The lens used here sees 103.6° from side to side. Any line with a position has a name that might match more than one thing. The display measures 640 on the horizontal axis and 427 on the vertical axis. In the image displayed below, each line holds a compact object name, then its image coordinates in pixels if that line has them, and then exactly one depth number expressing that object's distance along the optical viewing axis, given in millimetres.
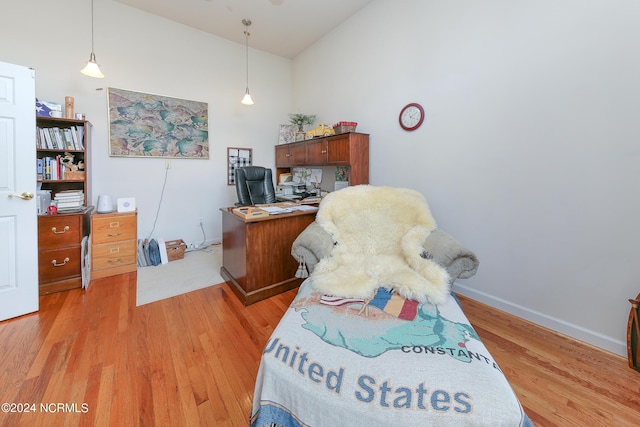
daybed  756
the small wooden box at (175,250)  3219
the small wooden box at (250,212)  2146
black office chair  3064
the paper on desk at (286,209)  2333
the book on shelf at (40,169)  2396
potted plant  3809
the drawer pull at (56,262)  2275
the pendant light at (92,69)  2244
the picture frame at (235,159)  3914
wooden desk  2189
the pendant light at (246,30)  3264
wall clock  2488
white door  1812
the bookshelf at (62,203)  2252
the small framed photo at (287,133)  4121
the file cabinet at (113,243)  2602
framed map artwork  3035
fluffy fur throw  1319
